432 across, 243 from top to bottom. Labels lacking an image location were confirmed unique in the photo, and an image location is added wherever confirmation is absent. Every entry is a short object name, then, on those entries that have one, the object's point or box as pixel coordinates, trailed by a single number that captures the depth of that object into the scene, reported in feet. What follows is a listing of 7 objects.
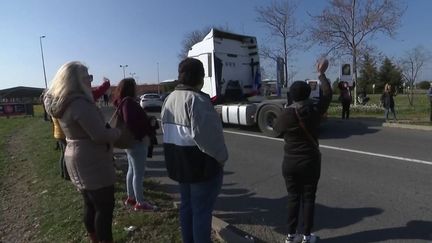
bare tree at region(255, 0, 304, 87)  98.07
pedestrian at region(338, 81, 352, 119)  57.82
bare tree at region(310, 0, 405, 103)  80.02
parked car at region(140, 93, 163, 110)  109.91
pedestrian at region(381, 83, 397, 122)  54.85
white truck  47.93
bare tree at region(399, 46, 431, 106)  103.76
